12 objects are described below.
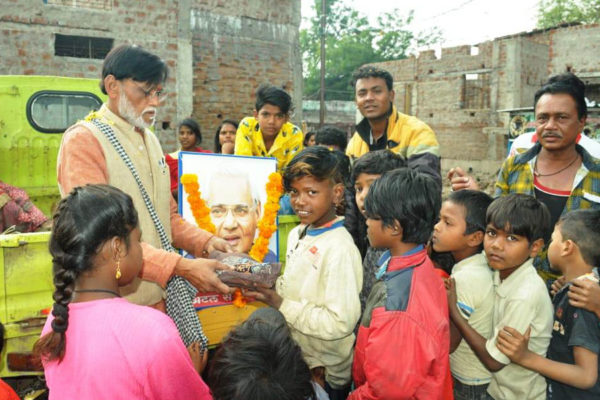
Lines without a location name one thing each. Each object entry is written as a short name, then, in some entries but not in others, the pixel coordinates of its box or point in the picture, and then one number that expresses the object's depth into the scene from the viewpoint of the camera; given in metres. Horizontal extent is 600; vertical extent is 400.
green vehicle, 4.78
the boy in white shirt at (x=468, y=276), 2.59
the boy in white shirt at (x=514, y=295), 2.42
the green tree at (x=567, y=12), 33.00
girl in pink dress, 1.57
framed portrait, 3.33
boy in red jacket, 1.92
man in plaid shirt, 3.07
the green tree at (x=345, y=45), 43.50
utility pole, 18.06
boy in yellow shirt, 4.61
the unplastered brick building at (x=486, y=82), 19.66
